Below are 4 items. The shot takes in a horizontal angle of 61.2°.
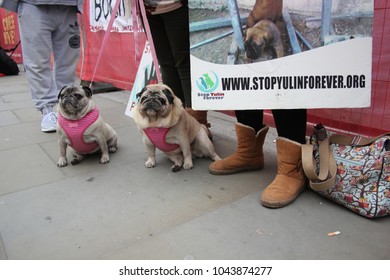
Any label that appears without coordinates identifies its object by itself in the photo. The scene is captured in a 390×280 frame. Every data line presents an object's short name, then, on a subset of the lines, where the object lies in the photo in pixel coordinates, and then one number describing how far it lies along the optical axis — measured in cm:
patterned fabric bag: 176
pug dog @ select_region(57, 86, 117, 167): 263
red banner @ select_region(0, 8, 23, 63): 995
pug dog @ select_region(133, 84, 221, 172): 237
